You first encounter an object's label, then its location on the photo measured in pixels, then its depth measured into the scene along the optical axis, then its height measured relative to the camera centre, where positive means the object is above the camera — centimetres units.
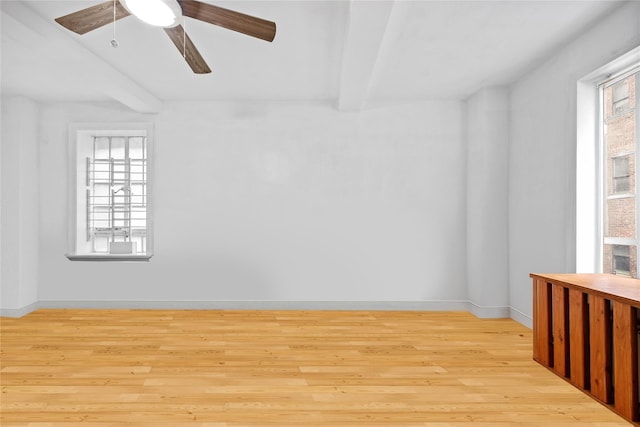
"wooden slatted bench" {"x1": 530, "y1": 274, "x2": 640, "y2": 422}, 243 -70
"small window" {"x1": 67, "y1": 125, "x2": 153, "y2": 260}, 543 +29
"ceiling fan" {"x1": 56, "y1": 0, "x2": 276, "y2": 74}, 208 +97
